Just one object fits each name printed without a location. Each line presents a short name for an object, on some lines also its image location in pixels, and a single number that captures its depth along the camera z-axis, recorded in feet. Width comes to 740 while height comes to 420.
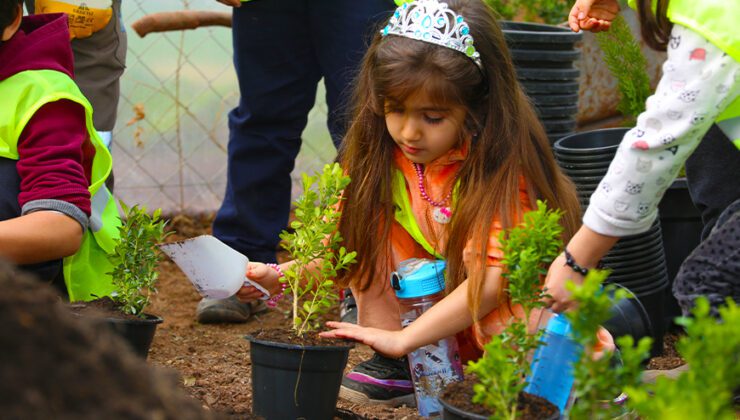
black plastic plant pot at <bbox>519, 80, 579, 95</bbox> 12.81
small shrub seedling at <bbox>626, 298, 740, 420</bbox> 4.81
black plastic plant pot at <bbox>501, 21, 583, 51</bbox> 12.30
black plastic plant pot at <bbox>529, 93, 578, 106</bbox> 12.80
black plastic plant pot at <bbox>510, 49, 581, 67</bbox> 12.47
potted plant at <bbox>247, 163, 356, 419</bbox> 7.56
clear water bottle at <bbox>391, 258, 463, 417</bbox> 8.80
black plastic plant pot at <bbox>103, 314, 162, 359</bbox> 7.94
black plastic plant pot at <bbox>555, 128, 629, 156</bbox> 11.76
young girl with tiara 8.64
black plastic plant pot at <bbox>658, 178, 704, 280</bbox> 11.82
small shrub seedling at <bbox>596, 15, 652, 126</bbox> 12.95
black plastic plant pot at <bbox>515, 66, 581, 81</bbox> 12.65
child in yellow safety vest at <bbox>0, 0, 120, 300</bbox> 8.59
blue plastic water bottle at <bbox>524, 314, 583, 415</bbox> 7.42
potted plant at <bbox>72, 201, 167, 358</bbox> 8.26
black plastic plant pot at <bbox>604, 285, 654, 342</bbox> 9.39
